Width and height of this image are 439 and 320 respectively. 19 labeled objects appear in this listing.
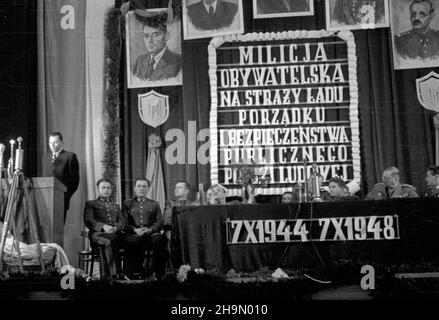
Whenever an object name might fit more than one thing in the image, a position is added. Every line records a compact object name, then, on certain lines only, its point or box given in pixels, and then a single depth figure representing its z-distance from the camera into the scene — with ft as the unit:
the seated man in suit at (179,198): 21.41
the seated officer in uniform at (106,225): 18.93
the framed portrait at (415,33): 24.72
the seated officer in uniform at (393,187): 19.81
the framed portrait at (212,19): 25.23
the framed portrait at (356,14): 24.82
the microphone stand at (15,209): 17.72
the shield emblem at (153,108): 25.34
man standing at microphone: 23.24
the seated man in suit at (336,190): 20.19
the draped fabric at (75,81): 25.14
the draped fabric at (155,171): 24.91
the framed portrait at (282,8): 25.08
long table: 16.42
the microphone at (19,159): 18.72
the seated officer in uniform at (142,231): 19.31
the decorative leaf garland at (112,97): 24.85
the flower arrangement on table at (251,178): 19.47
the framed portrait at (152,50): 25.49
